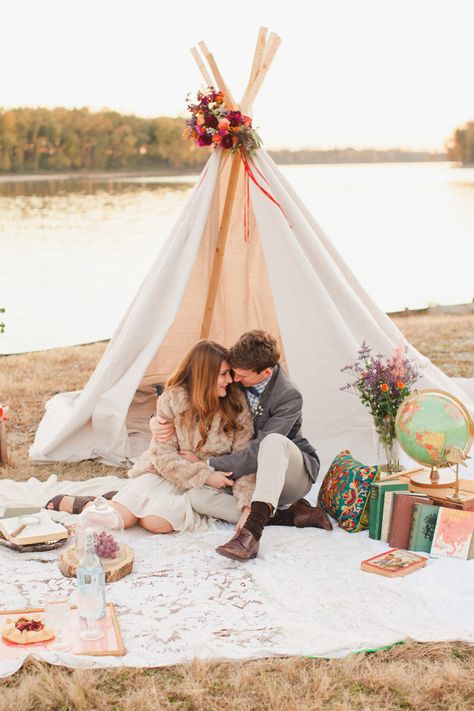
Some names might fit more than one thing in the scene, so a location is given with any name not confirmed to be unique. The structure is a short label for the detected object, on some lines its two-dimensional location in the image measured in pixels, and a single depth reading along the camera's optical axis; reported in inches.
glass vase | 210.2
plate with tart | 134.9
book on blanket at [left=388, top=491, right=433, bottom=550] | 175.6
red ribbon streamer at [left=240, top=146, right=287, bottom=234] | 237.5
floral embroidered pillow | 184.7
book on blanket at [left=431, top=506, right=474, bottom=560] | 170.2
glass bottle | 138.6
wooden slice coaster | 158.6
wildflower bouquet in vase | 208.1
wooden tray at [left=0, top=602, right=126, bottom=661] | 132.9
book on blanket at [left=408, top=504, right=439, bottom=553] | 173.9
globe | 182.4
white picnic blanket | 137.5
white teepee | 231.5
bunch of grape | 160.9
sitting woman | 182.4
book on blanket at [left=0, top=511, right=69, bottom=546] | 172.1
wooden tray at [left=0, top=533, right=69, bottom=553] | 171.6
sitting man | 173.6
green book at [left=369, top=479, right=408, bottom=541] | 179.9
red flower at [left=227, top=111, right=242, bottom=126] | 232.1
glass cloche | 161.2
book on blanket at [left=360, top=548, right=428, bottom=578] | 163.3
